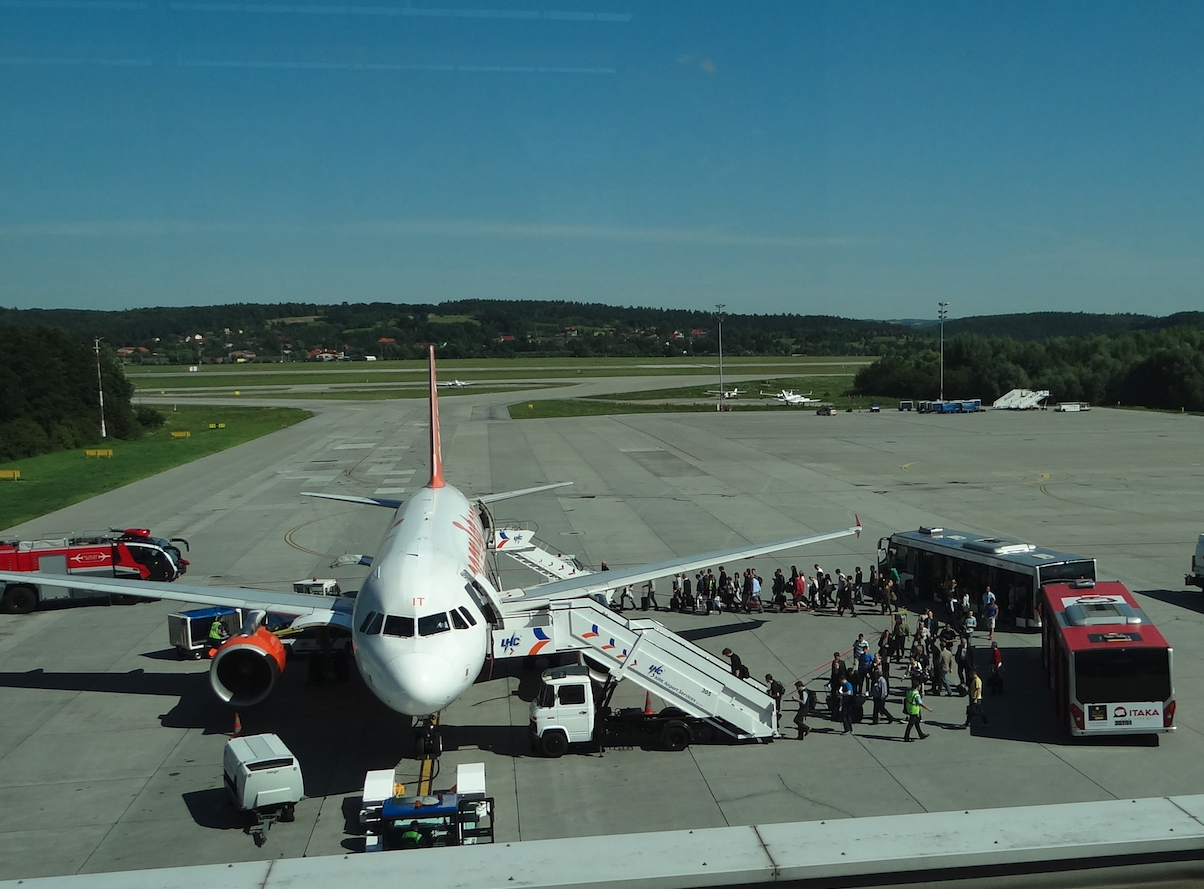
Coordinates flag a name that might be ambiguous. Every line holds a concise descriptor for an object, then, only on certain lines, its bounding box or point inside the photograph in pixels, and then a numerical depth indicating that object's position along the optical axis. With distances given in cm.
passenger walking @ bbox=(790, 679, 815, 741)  2262
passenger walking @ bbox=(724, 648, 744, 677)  2452
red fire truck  3775
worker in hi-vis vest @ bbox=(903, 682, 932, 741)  2258
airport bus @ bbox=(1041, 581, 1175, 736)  2191
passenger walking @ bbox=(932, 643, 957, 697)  2623
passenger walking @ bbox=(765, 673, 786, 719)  2303
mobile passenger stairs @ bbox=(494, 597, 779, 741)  2262
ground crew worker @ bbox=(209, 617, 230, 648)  3039
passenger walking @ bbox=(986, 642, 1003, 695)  2562
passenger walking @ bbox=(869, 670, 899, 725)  2405
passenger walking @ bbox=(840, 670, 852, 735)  2323
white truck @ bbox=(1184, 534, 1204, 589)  3459
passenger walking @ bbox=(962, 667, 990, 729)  2339
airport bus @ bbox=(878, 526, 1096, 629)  3133
